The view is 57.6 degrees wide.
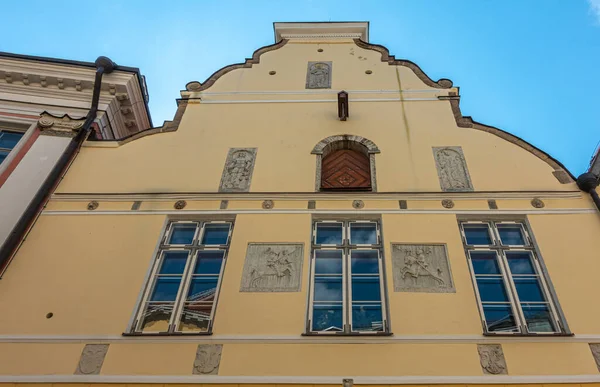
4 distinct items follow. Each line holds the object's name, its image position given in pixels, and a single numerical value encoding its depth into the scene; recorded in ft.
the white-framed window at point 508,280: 20.11
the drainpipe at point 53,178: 23.39
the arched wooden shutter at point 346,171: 27.48
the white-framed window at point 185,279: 20.75
